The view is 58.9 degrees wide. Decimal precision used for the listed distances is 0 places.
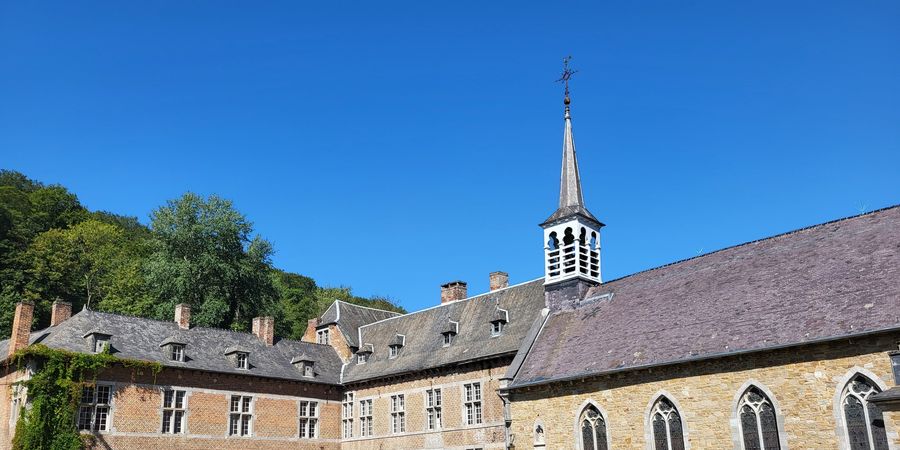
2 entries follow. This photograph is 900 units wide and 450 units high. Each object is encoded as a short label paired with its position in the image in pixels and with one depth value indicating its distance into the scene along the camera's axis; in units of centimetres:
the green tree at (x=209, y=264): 4947
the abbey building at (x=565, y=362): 2120
